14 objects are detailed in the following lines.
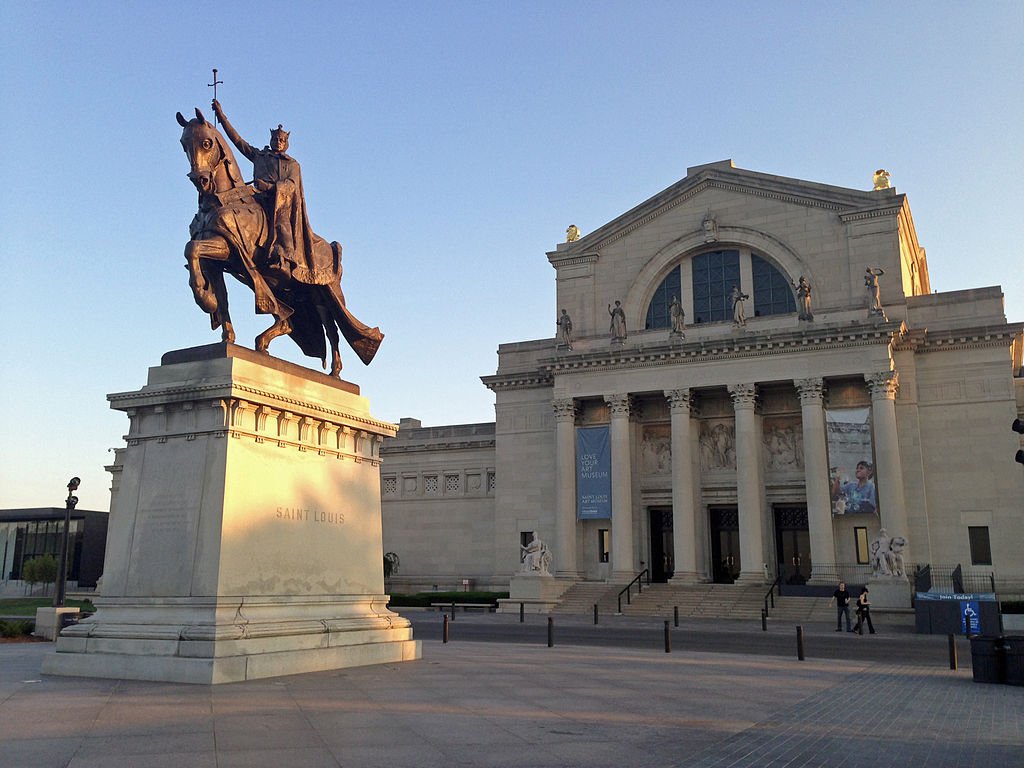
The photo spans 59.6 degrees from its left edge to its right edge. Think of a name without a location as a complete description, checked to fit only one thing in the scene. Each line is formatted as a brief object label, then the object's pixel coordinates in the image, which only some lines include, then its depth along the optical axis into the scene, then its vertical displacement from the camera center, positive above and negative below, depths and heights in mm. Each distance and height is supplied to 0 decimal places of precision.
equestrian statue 15227 +5563
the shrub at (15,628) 22906 -1681
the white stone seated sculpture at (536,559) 42594 +194
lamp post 27403 +422
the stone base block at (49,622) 22797 -1499
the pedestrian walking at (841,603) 31312 -1359
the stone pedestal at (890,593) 35375 -1160
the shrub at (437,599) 44678 -1768
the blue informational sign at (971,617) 27661 -1643
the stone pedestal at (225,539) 13172 +366
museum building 40312 +7318
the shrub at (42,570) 65375 -545
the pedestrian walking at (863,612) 29922 -1586
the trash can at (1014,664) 15500 -1704
